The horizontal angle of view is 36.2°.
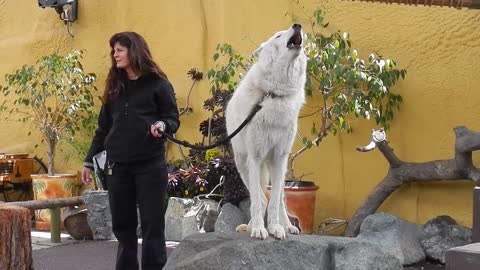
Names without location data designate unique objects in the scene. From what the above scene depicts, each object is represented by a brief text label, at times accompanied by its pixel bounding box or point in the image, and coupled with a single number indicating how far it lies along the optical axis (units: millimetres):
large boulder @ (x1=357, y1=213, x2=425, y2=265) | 6305
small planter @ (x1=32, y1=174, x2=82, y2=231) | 8656
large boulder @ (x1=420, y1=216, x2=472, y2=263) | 6352
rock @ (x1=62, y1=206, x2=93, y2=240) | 7945
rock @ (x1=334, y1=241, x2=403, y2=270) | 4426
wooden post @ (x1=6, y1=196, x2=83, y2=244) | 7133
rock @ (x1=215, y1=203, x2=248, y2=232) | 6883
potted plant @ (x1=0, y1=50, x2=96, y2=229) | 8477
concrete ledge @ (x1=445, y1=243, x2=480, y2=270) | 2141
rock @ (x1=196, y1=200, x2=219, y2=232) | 7273
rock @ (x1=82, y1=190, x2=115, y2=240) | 7602
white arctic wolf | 4285
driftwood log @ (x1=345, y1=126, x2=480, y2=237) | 6305
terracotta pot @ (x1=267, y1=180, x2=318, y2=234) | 6883
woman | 4504
